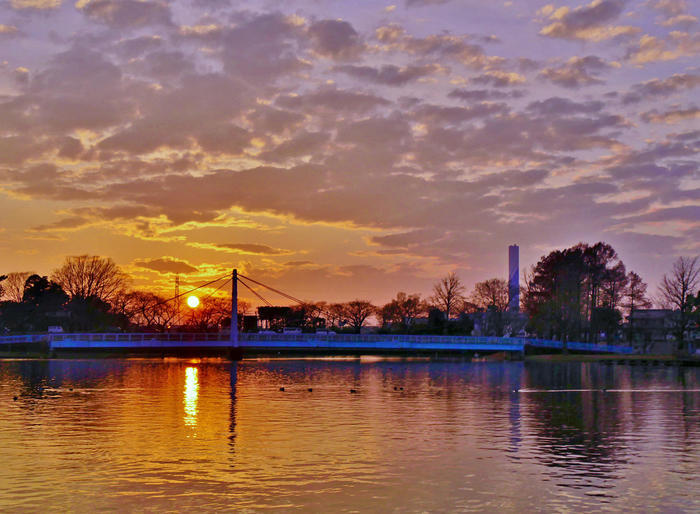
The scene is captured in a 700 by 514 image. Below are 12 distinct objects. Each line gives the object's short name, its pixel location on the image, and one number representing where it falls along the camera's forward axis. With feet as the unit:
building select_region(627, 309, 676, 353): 526.57
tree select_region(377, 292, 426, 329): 638.53
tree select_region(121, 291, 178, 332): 588.09
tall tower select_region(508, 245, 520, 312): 627.87
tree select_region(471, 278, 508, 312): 571.69
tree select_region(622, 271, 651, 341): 518.78
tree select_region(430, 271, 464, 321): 596.70
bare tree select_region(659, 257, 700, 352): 406.62
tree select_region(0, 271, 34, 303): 554.46
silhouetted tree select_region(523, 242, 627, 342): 473.67
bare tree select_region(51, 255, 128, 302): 510.58
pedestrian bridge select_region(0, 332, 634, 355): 381.60
